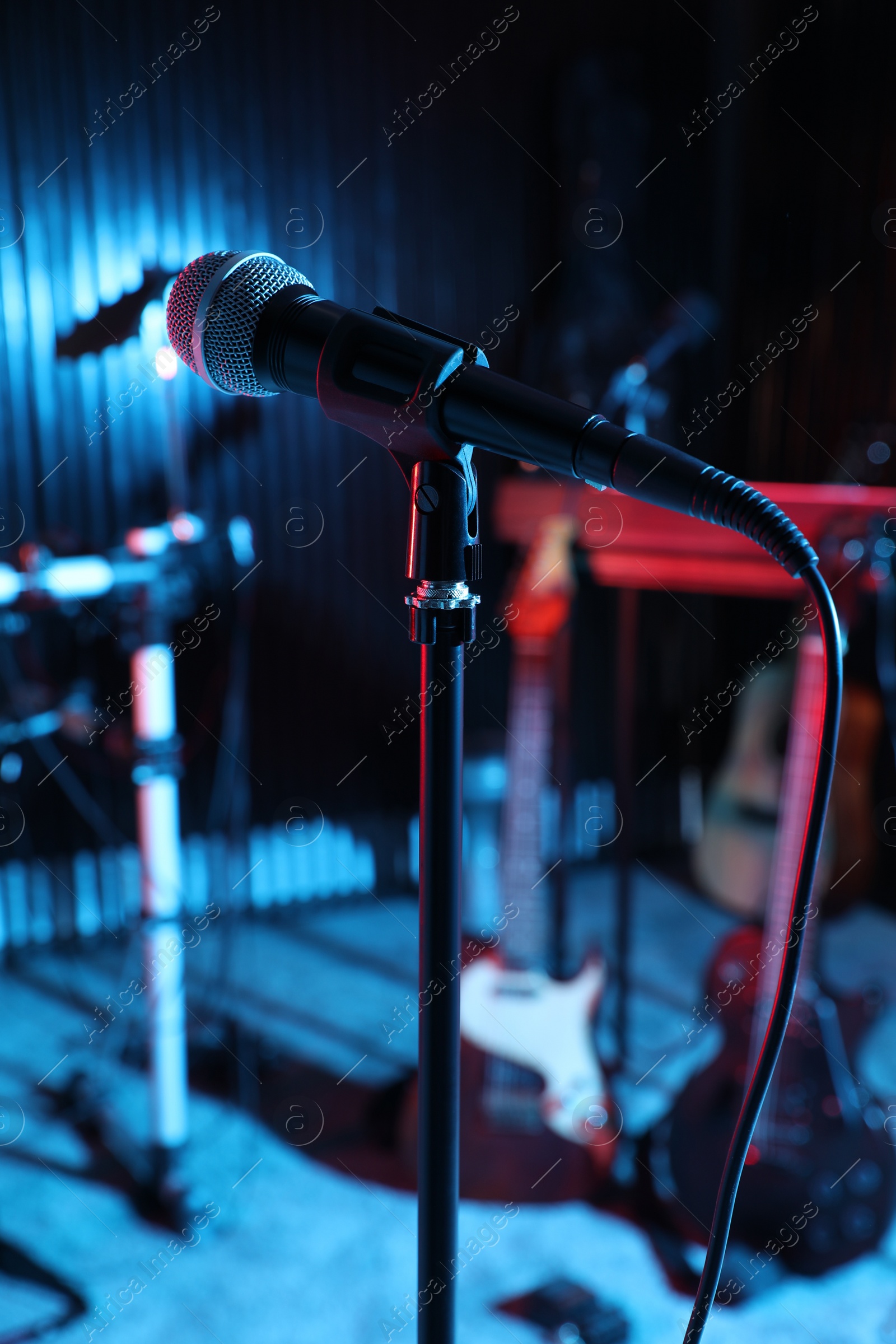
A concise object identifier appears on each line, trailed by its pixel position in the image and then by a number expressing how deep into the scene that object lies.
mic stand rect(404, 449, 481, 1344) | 0.59
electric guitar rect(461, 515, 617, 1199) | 1.65
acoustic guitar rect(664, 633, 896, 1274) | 1.48
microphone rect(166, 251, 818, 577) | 0.52
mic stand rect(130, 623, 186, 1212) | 1.64
